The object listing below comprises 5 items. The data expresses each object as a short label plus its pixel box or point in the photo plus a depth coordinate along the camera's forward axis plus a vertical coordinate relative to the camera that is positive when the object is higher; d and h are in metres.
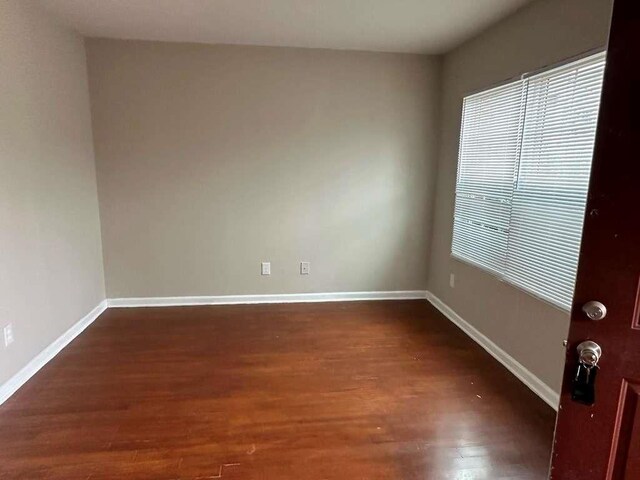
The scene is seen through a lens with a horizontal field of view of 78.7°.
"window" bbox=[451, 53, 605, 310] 2.12 +0.03
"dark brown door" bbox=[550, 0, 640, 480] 0.96 -0.27
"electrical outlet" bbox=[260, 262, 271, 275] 3.95 -0.95
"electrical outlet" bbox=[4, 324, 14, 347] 2.30 -0.98
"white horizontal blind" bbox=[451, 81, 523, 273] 2.77 +0.03
